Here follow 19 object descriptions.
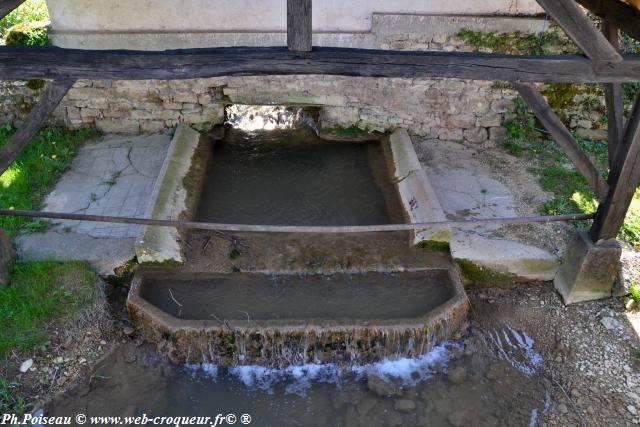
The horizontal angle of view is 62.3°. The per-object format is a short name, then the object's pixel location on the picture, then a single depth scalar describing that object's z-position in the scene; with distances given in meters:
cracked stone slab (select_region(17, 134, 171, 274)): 4.37
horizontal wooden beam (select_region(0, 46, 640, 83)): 3.30
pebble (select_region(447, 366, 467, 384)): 3.83
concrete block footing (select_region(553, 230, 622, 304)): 4.11
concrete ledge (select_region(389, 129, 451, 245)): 4.55
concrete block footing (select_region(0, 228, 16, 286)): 4.07
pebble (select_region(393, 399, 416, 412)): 3.64
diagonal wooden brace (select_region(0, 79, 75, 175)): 3.33
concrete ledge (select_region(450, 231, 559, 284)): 4.45
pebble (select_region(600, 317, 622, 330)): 4.12
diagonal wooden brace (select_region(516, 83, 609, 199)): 3.39
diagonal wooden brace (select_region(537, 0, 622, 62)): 2.96
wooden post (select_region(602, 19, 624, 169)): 3.85
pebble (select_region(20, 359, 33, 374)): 3.71
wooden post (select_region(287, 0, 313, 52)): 3.00
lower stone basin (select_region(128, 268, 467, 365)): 3.83
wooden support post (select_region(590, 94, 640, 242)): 3.60
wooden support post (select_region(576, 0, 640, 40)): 3.61
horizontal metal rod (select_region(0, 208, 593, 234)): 3.97
